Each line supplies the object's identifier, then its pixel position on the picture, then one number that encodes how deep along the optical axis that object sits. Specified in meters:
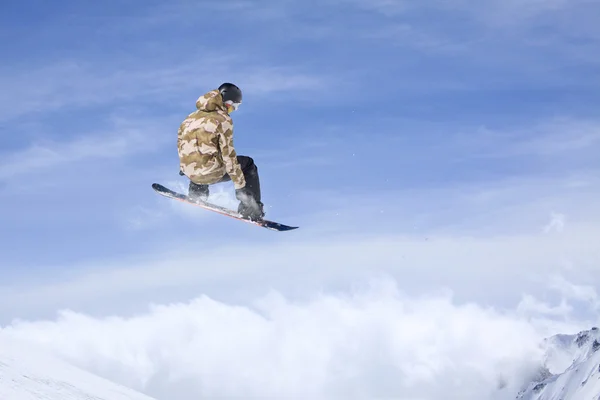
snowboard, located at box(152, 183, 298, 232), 17.44
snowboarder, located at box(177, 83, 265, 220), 15.85
